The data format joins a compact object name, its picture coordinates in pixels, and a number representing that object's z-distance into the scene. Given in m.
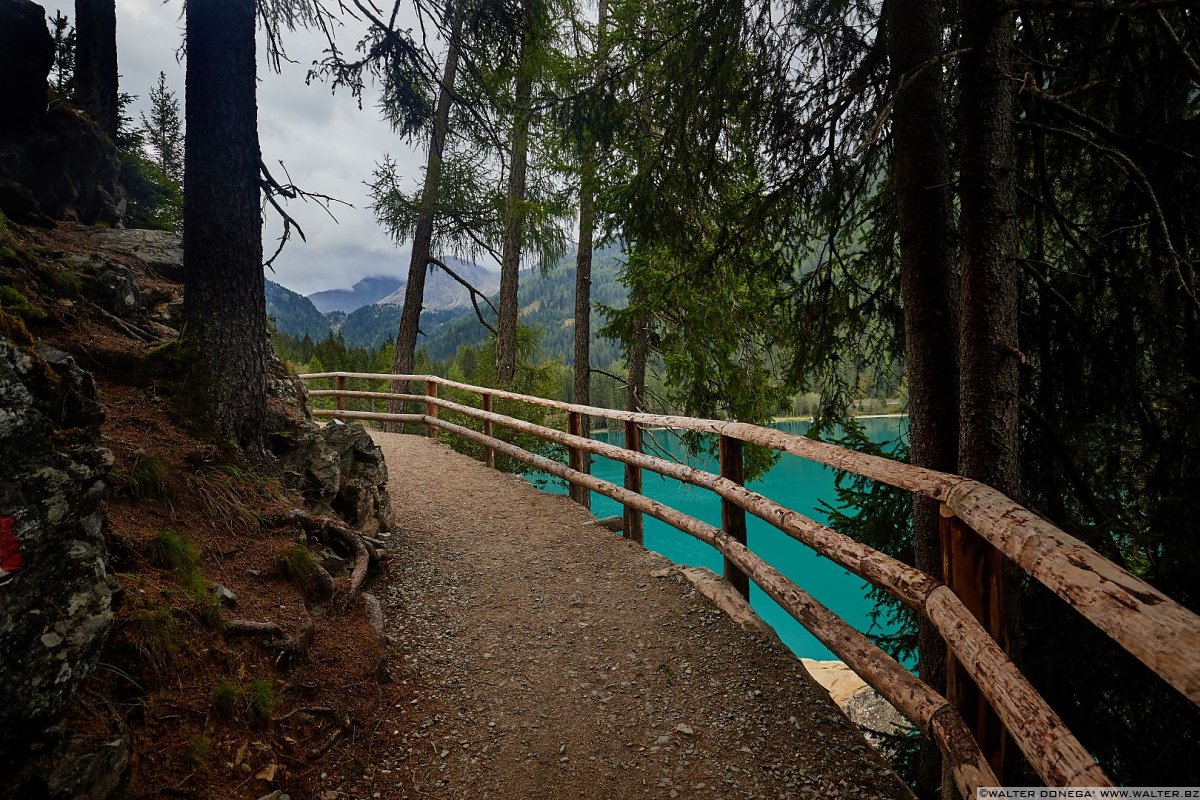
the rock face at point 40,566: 1.69
